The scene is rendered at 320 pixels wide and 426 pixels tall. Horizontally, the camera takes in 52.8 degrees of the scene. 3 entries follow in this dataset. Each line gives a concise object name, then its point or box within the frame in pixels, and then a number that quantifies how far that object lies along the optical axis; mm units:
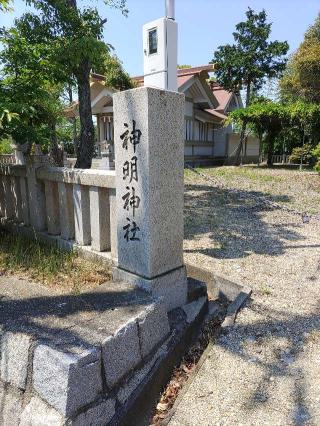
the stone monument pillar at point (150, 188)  2469
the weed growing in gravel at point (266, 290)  3507
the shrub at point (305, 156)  18156
